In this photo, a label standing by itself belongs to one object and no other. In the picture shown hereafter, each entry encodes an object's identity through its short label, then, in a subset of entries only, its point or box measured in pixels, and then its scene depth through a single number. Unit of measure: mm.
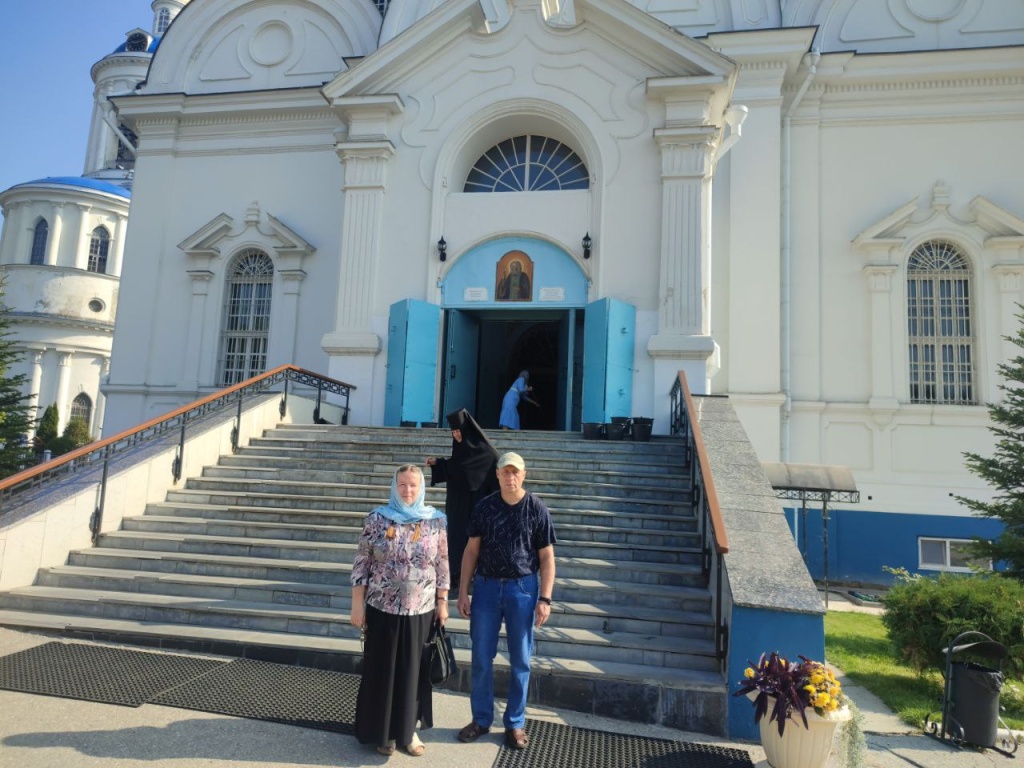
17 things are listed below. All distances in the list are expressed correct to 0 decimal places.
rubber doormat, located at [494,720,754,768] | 4379
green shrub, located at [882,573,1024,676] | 6043
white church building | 12617
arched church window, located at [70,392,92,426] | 36531
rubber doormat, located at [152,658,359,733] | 4777
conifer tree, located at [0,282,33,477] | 13922
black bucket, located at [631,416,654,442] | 10664
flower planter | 4230
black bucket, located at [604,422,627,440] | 10750
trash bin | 5105
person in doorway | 12680
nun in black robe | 6012
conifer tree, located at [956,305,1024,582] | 8266
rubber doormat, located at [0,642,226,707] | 5078
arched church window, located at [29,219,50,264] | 35969
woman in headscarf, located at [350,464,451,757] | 4281
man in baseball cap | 4504
